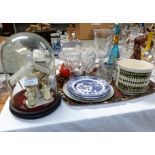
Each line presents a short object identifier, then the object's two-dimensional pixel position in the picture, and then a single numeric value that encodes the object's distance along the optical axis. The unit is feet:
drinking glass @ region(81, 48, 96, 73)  2.86
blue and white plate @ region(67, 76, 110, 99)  2.13
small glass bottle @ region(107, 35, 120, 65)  2.79
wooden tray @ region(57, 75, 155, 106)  2.11
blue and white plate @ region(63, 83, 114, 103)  2.10
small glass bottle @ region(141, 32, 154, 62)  3.07
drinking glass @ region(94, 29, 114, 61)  3.21
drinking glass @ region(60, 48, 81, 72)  2.86
